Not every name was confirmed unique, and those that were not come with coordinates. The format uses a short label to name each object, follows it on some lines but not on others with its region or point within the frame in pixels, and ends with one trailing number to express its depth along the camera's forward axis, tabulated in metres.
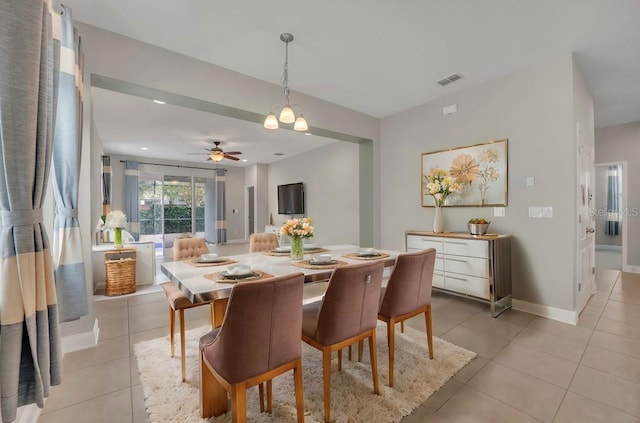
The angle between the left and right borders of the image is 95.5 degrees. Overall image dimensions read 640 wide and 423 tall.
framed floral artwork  3.54
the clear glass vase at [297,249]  2.52
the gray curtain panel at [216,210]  9.39
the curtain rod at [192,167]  8.34
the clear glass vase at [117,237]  4.32
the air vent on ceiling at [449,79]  3.48
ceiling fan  6.23
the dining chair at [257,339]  1.31
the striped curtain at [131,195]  7.90
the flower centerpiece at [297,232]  2.46
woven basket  4.09
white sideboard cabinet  3.22
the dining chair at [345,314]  1.67
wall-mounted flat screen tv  7.45
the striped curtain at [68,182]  2.10
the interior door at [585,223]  3.19
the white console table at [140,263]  4.39
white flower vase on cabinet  3.91
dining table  1.61
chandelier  2.54
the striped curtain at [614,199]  7.13
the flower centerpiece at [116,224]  4.19
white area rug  1.72
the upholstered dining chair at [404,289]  2.06
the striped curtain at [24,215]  1.23
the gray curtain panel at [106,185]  7.10
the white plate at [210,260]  2.33
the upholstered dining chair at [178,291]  2.12
